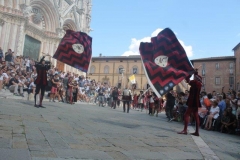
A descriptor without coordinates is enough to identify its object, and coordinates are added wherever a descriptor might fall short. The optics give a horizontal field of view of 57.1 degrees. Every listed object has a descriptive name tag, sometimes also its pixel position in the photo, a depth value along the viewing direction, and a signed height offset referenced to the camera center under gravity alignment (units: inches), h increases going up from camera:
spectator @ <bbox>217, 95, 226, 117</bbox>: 405.1 +0.5
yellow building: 2304.4 +320.3
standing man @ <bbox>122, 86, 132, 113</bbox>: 588.4 +11.2
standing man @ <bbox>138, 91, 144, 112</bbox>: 826.2 +7.8
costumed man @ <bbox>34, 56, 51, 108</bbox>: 357.7 +32.1
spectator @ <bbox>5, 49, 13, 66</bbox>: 674.8 +115.2
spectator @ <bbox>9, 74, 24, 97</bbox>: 540.7 +23.4
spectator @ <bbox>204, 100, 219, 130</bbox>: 399.2 -17.9
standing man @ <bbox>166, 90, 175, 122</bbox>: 463.0 -2.7
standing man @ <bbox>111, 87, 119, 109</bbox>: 710.5 +15.4
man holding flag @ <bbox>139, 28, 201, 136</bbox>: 279.1 +52.2
